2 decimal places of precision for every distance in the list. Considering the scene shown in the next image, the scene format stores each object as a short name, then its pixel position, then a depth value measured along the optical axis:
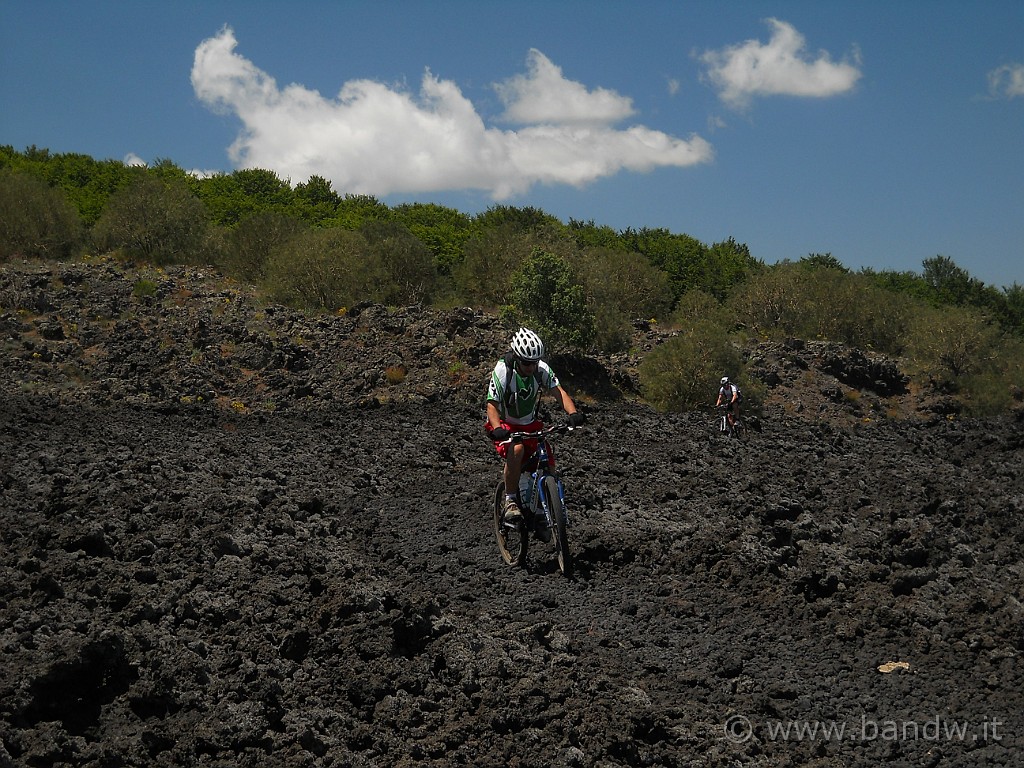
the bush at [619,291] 28.83
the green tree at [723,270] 54.27
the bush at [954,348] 33.94
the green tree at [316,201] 59.62
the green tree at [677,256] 55.59
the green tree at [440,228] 49.74
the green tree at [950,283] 67.81
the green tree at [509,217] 52.02
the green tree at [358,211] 53.85
